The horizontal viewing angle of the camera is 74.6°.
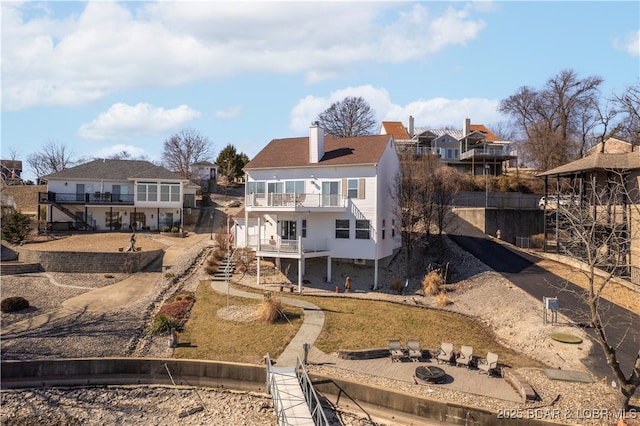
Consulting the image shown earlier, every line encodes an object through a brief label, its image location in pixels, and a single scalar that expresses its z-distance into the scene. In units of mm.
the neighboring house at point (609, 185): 24397
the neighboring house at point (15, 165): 76106
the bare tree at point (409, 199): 30984
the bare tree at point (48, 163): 74181
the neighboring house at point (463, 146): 53594
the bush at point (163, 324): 20281
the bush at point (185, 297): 23969
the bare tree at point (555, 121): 48094
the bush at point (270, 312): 20906
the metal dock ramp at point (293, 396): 13469
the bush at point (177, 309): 21922
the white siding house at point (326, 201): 27766
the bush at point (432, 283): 26531
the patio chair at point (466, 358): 16297
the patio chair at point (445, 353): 16812
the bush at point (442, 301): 24359
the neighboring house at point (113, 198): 40938
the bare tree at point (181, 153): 66688
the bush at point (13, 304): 22406
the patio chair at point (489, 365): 15578
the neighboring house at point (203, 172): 61188
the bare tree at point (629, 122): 20203
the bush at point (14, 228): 32938
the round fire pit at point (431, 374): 14922
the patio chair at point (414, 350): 17188
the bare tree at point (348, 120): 61644
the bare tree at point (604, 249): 12266
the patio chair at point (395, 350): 17234
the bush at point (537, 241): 35222
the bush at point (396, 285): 27594
